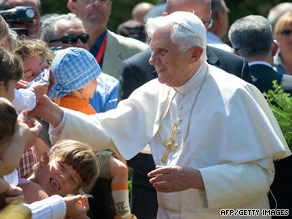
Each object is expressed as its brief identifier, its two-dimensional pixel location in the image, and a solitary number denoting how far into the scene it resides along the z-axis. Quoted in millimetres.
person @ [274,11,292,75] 15992
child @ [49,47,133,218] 9969
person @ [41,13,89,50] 12594
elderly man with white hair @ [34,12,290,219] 8523
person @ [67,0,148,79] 13789
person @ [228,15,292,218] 11570
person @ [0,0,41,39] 12977
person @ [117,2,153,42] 20281
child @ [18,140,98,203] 8516
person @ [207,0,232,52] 15102
